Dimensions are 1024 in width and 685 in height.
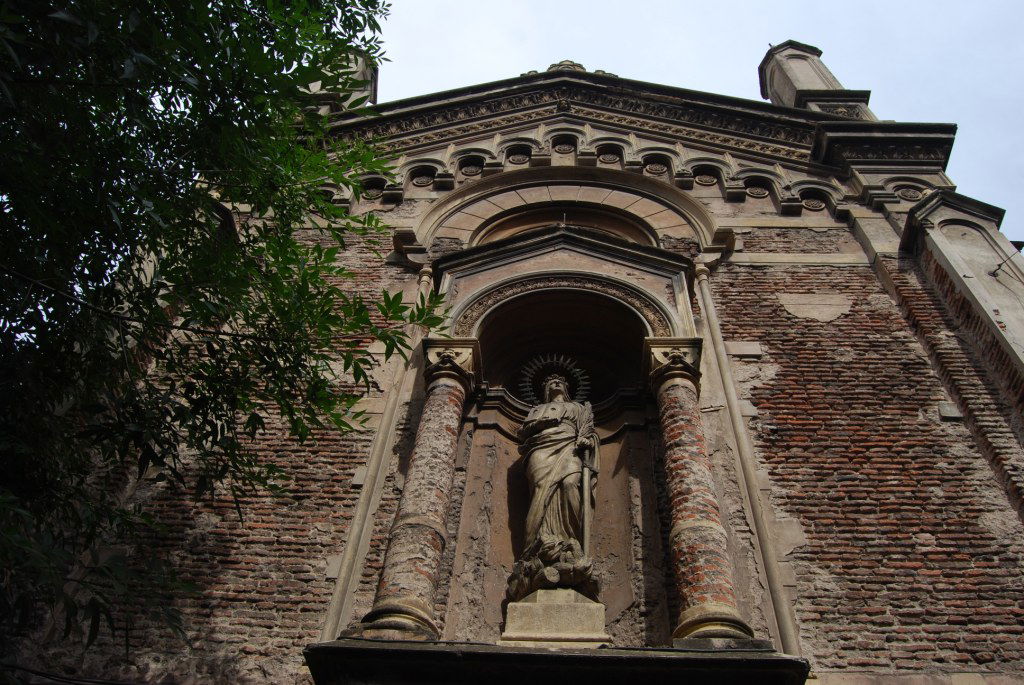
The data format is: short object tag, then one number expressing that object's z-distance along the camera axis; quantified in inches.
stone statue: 259.6
